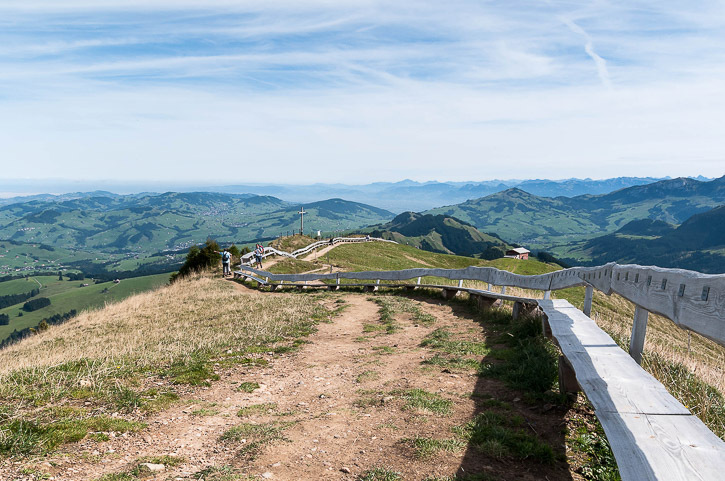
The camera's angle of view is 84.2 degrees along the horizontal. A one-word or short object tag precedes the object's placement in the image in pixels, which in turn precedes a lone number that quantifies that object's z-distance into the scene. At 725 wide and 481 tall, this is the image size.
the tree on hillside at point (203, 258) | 48.78
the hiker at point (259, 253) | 39.71
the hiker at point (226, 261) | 35.91
